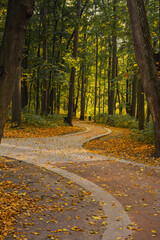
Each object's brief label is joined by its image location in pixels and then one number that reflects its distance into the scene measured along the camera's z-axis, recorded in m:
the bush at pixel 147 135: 12.78
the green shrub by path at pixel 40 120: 18.69
